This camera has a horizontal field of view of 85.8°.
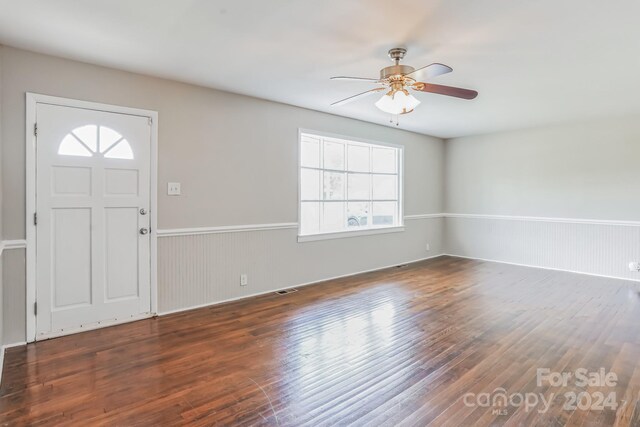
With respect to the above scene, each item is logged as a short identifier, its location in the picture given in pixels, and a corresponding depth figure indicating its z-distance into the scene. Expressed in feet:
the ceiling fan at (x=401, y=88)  8.37
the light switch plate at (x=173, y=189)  11.42
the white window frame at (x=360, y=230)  15.06
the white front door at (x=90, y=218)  9.40
